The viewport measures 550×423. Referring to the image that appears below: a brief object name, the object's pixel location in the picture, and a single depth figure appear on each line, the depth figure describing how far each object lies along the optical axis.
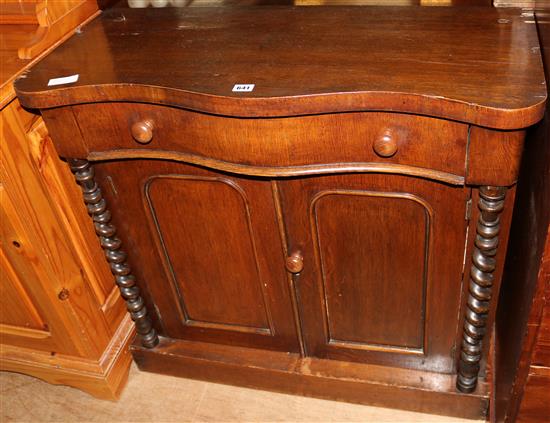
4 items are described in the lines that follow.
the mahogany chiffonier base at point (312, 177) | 1.08
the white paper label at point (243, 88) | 1.09
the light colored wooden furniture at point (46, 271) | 1.34
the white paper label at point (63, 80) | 1.20
